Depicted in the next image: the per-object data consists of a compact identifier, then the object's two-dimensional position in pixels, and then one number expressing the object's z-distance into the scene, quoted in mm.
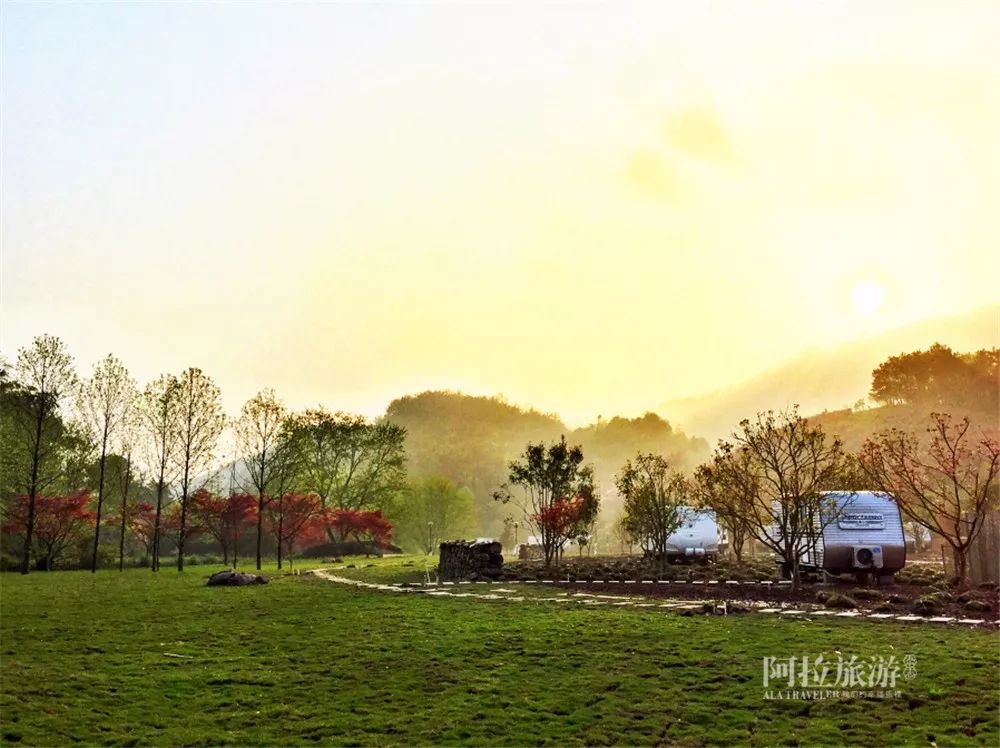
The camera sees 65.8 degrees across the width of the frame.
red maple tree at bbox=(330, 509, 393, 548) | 55844
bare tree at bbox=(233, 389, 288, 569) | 43906
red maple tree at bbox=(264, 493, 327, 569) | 49688
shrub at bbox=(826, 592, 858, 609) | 16562
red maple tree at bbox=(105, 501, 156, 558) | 43178
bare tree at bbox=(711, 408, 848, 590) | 20641
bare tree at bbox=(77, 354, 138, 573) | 39875
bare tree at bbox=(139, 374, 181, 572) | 39656
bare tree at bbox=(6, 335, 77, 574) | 38062
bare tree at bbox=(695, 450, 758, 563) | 22312
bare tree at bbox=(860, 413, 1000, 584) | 19625
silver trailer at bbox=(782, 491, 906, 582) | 21453
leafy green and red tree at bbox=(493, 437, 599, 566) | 33734
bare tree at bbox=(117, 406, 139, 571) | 40375
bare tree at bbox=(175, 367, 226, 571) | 39750
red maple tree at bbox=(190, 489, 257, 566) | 45531
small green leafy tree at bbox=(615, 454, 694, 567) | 32094
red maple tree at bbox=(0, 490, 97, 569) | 38406
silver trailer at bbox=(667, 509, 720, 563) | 34875
